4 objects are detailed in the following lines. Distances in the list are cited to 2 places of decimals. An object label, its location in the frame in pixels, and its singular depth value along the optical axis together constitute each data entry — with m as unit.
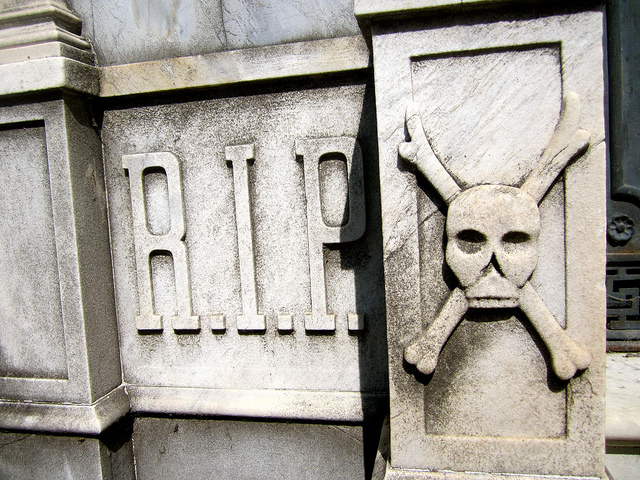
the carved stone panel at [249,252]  0.77
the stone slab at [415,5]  0.57
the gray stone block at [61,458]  0.81
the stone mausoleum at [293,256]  0.59
